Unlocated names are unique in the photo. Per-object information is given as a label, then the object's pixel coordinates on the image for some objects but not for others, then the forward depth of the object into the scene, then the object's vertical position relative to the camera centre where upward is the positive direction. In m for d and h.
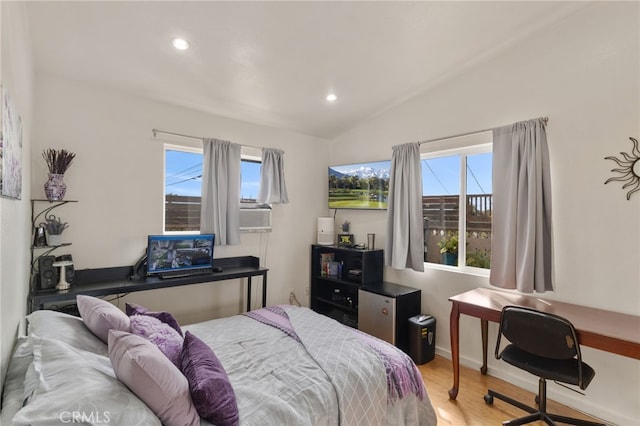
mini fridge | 3.04 -0.99
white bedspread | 1.41 -0.86
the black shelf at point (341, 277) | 3.55 -0.77
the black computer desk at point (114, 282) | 2.21 -0.60
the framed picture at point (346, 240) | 3.85 -0.32
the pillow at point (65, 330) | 1.39 -0.56
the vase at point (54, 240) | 2.35 -0.21
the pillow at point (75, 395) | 0.84 -0.55
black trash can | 2.97 -1.21
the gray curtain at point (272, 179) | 3.71 +0.43
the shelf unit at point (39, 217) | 2.36 -0.04
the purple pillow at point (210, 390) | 1.22 -0.72
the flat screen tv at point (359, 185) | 3.69 +0.39
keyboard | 2.81 -0.57
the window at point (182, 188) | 3.19 +0.27
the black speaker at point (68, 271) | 2.41 -0.46
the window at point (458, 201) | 2.97 +0.15
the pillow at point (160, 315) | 1.96 -0.66
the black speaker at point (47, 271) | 2.30 -0.45
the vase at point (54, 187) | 2.33 +0.19
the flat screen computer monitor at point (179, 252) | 2.82 -0.37
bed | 0.98 -0.77
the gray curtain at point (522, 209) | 2.42 +0.06
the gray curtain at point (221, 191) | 3.25 +0.25
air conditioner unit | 3.61 -0.06
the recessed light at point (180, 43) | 2.21 +1.25
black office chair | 1.84 -0.86
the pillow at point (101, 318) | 1.54 -0.54
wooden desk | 1.75 -0.68
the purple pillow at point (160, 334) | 1.52 -0.65
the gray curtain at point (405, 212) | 3.27 +0.04
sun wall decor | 2.10 +0.34
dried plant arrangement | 2.39 +0.41
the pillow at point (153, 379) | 1.08 -0.60
